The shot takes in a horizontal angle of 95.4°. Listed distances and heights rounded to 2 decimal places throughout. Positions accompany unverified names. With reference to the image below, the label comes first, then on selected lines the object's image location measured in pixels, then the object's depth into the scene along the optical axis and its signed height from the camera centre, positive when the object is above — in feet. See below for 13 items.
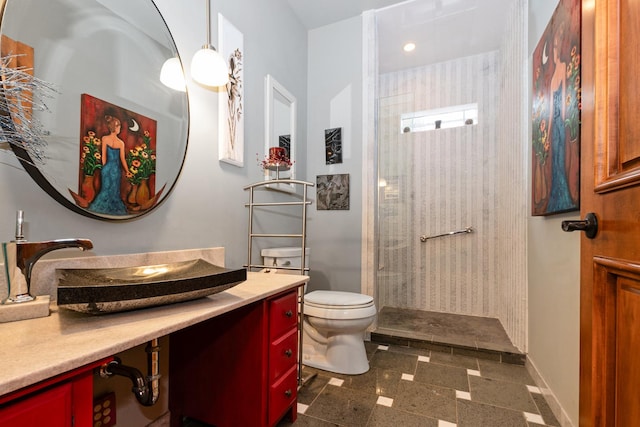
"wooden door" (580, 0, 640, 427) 1.97 +0.01
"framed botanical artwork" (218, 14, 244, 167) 5.51 +2.27
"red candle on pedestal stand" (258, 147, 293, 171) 6.41 +1.22
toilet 6.00 -2.26
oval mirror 2.97 +1.34
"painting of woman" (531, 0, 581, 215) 4.03 +1.66
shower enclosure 8.13 +1.78
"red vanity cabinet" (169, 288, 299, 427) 3.88 -2.15
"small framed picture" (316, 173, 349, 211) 8.37 +0.70
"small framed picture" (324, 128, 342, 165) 8.47 +2.05
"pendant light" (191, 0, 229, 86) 4.64 +2.41
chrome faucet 2.55 -0.42
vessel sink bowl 2.34 -0.72
